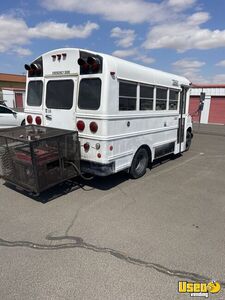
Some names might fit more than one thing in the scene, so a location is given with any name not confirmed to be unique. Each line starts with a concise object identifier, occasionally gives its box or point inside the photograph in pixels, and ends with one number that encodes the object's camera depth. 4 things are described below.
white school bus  4.52
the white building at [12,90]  28.55
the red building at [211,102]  20.25
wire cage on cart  4.12
